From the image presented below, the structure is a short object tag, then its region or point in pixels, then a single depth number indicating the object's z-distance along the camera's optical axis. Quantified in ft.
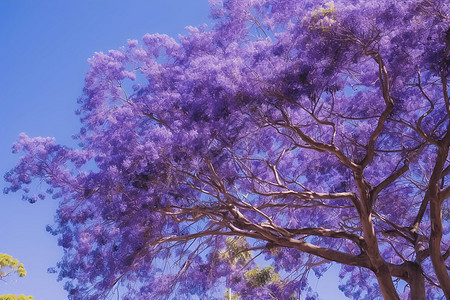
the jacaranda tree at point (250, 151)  27.45
